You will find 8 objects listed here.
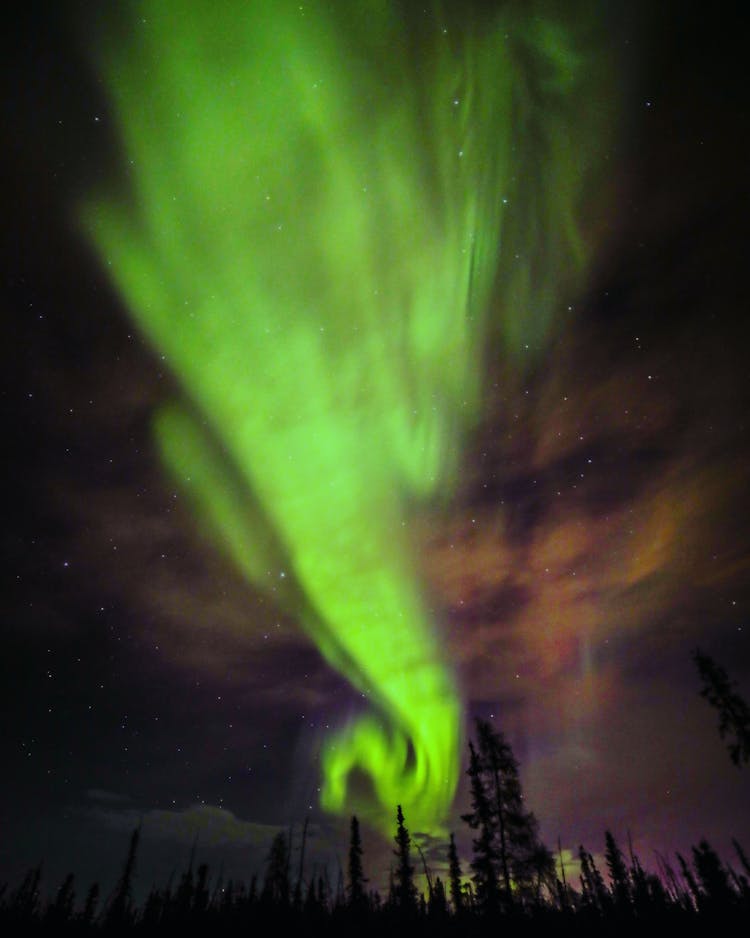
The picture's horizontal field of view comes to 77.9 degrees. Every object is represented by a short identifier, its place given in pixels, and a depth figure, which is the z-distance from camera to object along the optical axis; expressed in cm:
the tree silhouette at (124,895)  4959
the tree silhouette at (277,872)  5628
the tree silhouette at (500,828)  2930
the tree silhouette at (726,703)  2703
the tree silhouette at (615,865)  5397
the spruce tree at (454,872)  6102
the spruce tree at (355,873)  5197
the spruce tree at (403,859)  4893
